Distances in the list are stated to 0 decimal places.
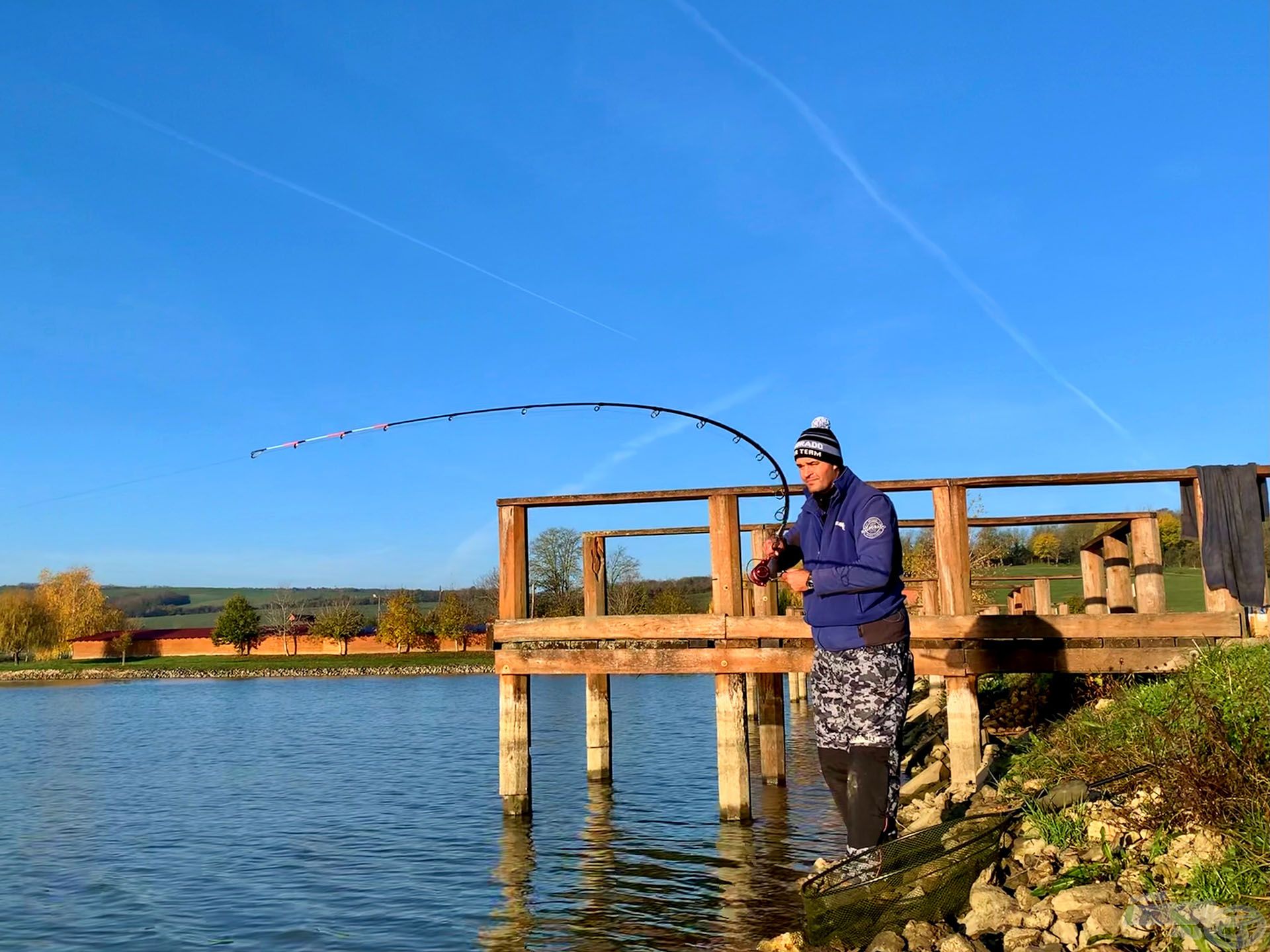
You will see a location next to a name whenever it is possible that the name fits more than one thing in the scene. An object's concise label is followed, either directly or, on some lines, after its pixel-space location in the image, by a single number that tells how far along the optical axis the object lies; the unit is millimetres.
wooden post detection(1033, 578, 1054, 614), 17375
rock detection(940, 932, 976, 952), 5633
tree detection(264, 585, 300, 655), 102438
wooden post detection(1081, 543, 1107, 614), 15250
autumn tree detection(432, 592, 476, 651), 92000
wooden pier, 9742
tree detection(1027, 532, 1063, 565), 73875
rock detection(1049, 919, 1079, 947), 5613
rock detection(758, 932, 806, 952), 6406
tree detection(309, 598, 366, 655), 96312
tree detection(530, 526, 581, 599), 82312
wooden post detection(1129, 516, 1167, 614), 10906
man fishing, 6250
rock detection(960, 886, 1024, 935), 6074
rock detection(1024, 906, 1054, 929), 5855
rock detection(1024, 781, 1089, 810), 6996
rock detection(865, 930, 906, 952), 5824
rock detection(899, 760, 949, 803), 11266
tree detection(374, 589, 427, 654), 92562
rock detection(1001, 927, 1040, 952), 5707
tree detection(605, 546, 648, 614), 75438
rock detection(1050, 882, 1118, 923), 5773
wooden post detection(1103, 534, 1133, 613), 13617
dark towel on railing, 9727
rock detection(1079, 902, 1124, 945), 5484
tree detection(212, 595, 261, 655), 99312
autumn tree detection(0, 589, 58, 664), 95000
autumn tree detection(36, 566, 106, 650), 104062
